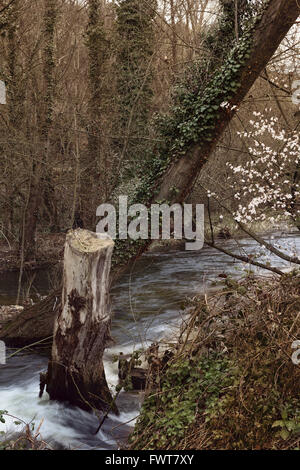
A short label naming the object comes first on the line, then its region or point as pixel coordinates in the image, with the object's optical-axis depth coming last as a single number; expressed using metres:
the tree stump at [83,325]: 5.57
